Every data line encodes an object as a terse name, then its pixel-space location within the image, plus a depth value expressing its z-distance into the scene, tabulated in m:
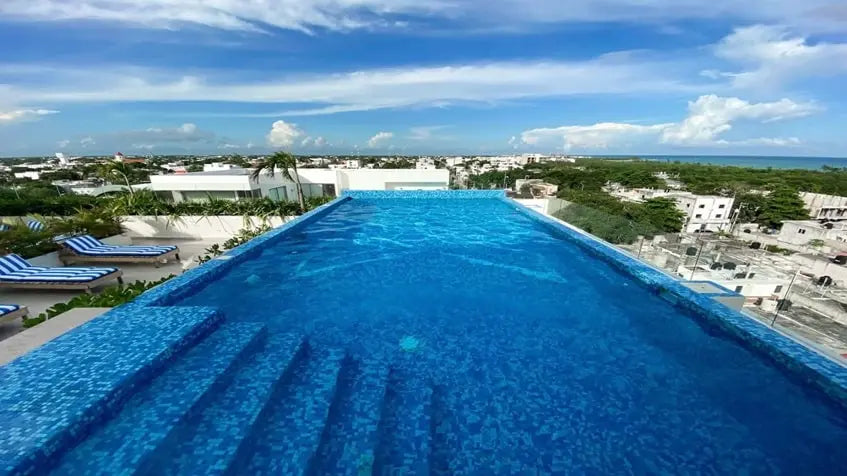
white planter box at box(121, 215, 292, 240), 10.07
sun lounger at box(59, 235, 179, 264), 7.07
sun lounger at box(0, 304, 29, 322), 4.25
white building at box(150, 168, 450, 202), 14.41
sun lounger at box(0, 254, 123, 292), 5.55
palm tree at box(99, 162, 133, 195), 11.25
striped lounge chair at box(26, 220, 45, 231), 8.48
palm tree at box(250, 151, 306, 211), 12.11
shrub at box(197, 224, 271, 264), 7.94
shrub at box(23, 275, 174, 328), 3.74
